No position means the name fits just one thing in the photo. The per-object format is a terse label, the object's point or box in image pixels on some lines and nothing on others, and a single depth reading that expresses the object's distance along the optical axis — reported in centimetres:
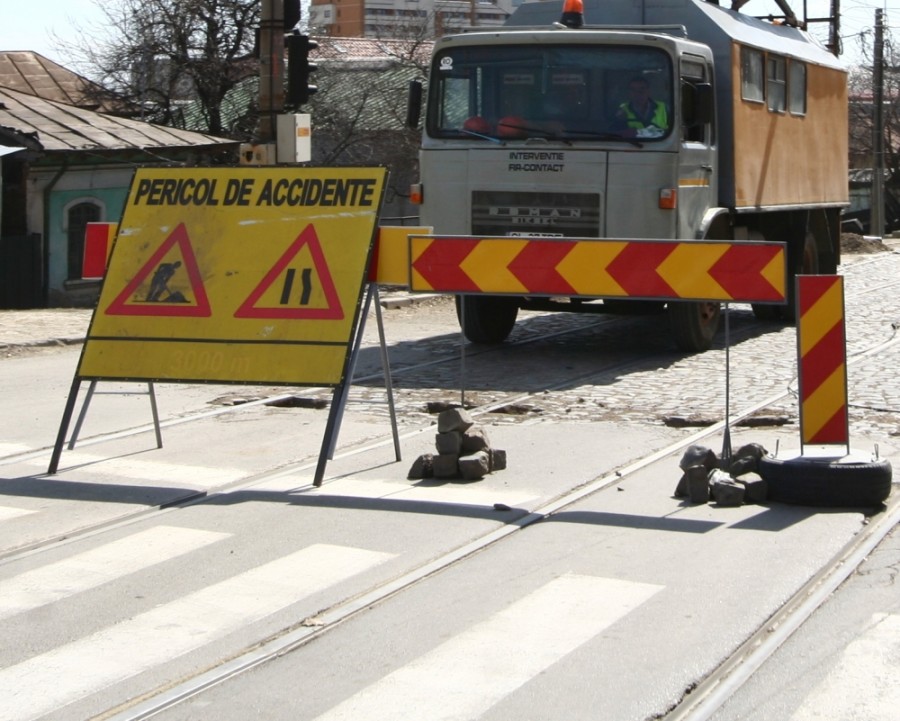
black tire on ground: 707
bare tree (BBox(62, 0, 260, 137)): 3291
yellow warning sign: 800
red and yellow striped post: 726
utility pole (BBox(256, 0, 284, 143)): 1694
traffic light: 1777
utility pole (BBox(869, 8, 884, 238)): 4306
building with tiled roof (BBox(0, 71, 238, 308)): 2264
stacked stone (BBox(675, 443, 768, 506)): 725
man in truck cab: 1334
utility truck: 1331
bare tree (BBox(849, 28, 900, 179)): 5784
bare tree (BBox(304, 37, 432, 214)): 4016
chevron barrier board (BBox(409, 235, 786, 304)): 745
